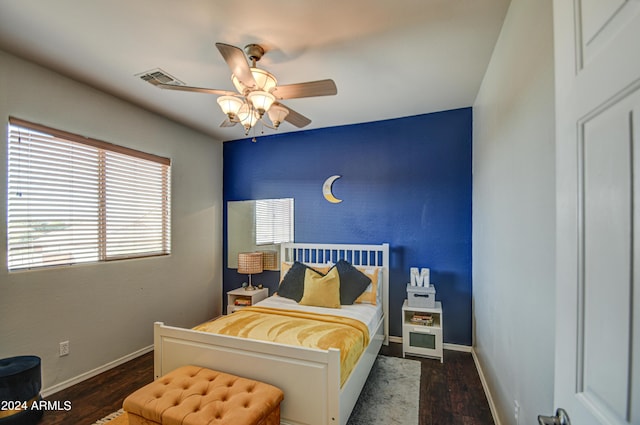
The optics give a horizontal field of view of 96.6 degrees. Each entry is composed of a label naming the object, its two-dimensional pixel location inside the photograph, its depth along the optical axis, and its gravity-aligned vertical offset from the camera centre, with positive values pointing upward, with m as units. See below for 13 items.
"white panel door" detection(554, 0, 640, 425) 0.52 +0.01
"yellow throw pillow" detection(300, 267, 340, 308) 2.99 -0.84
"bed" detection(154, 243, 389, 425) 1.71 -1.03
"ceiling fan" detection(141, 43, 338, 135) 1.77 +0.81
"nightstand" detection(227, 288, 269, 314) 3.81 -1.18
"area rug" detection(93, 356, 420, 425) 2.07 -1.52
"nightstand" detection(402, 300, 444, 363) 2.96 -1.26
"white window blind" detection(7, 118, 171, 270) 2.25 +0.10
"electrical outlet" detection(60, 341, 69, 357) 2.46 -1.20
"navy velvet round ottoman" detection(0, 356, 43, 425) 1.85 -1.21
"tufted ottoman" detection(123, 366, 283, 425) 1.48 -1.07
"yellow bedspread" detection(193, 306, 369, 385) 2.04 -0.95
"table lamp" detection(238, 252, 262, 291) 3.94 -0.71
